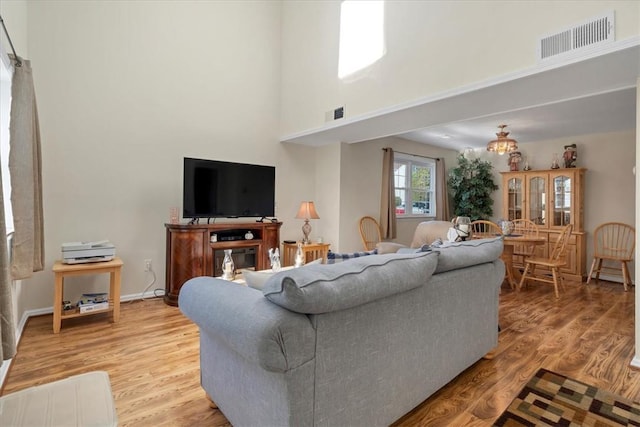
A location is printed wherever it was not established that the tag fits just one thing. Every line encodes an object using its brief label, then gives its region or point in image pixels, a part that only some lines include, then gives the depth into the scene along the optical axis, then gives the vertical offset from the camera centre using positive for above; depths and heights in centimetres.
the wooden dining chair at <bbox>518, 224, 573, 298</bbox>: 401 -62
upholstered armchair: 393 -25
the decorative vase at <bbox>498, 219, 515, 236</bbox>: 451 -22
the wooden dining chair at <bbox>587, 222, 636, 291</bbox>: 483 -51
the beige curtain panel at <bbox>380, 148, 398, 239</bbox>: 555 +19
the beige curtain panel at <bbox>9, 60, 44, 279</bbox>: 218 +26
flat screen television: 368 +26
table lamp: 456 -1
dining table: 410 -41
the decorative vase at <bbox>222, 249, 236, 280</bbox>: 265 -47
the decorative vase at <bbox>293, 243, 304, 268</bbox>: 314 -46
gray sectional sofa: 114 -51
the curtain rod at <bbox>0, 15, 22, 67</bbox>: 220 +101
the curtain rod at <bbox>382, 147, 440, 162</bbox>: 608 +110
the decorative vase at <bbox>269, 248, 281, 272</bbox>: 292 -45
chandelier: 452 +94
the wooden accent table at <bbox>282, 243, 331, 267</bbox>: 470 -60
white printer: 286 -38
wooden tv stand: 354 -45
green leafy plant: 645 +48
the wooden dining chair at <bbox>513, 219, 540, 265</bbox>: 538 -30
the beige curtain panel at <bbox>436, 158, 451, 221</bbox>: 670 +38
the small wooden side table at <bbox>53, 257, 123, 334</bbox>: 275 -61
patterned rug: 167 -106
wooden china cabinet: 517 +14
